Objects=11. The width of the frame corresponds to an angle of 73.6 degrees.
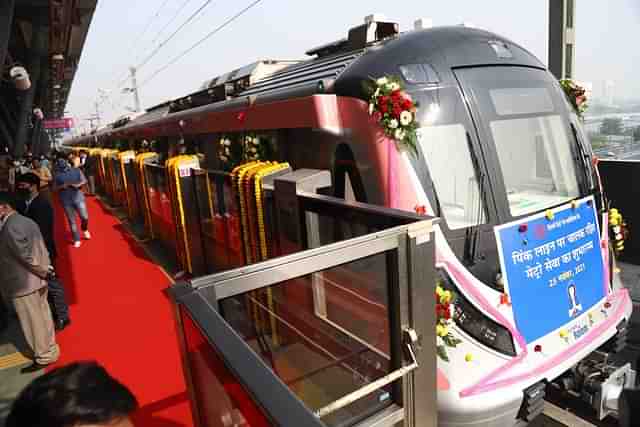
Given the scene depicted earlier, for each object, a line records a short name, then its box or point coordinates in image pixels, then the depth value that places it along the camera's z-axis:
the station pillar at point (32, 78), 12.91
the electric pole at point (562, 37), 5.09
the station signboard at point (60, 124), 35.34
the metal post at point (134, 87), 34.88
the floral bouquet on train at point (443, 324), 2.69
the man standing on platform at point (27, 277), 3.63
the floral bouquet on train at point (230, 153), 5.23
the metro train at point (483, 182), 2.74
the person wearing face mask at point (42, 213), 4.81
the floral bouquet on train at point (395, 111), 2.87
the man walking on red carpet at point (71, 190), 8.17
